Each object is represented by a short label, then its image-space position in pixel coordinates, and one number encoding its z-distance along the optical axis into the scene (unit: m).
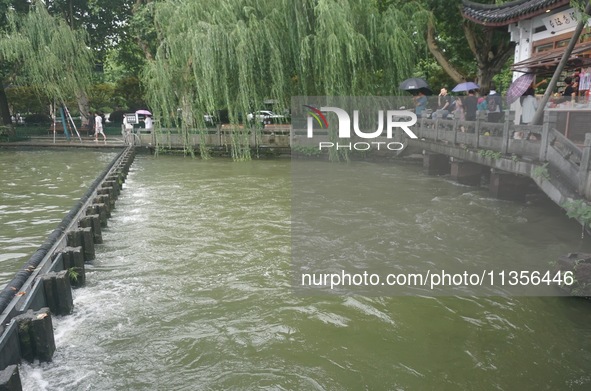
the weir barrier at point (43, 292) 4.16
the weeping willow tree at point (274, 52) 15.13
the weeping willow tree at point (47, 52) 20.20
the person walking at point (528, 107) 11.20
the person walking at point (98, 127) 22.14
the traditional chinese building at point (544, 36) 10.50
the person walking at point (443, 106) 14.08
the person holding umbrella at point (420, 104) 15.64
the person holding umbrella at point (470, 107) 12.95
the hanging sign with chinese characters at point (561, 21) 12.62
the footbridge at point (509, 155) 7.20
